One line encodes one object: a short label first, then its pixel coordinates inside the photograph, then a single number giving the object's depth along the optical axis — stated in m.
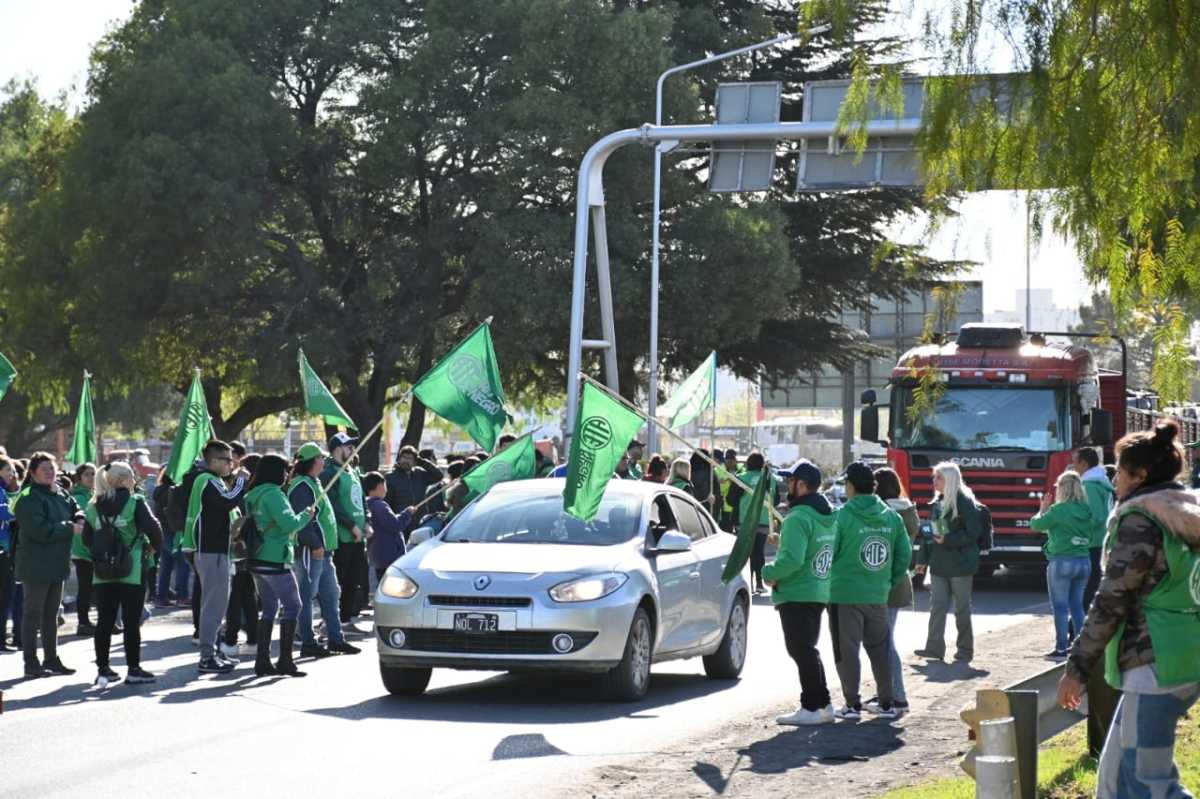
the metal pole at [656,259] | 35.38
